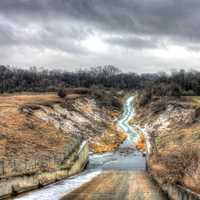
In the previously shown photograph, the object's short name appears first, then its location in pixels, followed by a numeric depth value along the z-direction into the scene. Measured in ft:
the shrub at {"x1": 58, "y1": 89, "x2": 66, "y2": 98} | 327.06
